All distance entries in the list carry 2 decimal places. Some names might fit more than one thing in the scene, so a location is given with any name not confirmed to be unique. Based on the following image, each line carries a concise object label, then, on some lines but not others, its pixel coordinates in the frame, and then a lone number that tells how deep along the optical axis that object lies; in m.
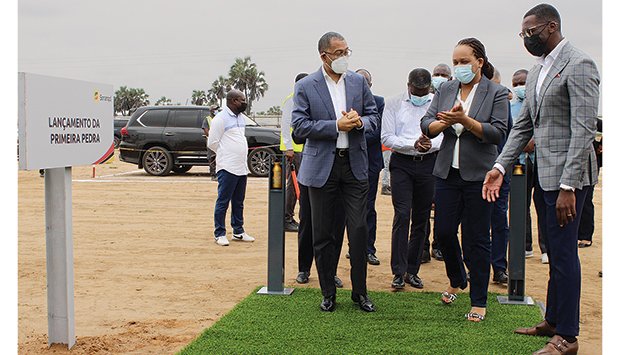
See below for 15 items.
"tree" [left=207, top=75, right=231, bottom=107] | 83.12
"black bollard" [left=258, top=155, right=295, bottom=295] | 6.22
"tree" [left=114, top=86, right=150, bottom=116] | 87.28
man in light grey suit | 4.14
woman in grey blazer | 5.30
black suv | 18.86
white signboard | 4.00
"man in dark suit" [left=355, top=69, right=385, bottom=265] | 7.26
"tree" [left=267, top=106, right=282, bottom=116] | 66.04
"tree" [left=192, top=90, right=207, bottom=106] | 82.94
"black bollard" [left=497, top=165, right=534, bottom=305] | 5.88
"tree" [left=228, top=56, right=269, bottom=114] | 91.56
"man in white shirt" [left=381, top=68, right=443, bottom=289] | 6.41
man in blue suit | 5.52
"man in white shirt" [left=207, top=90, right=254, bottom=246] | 8.82
